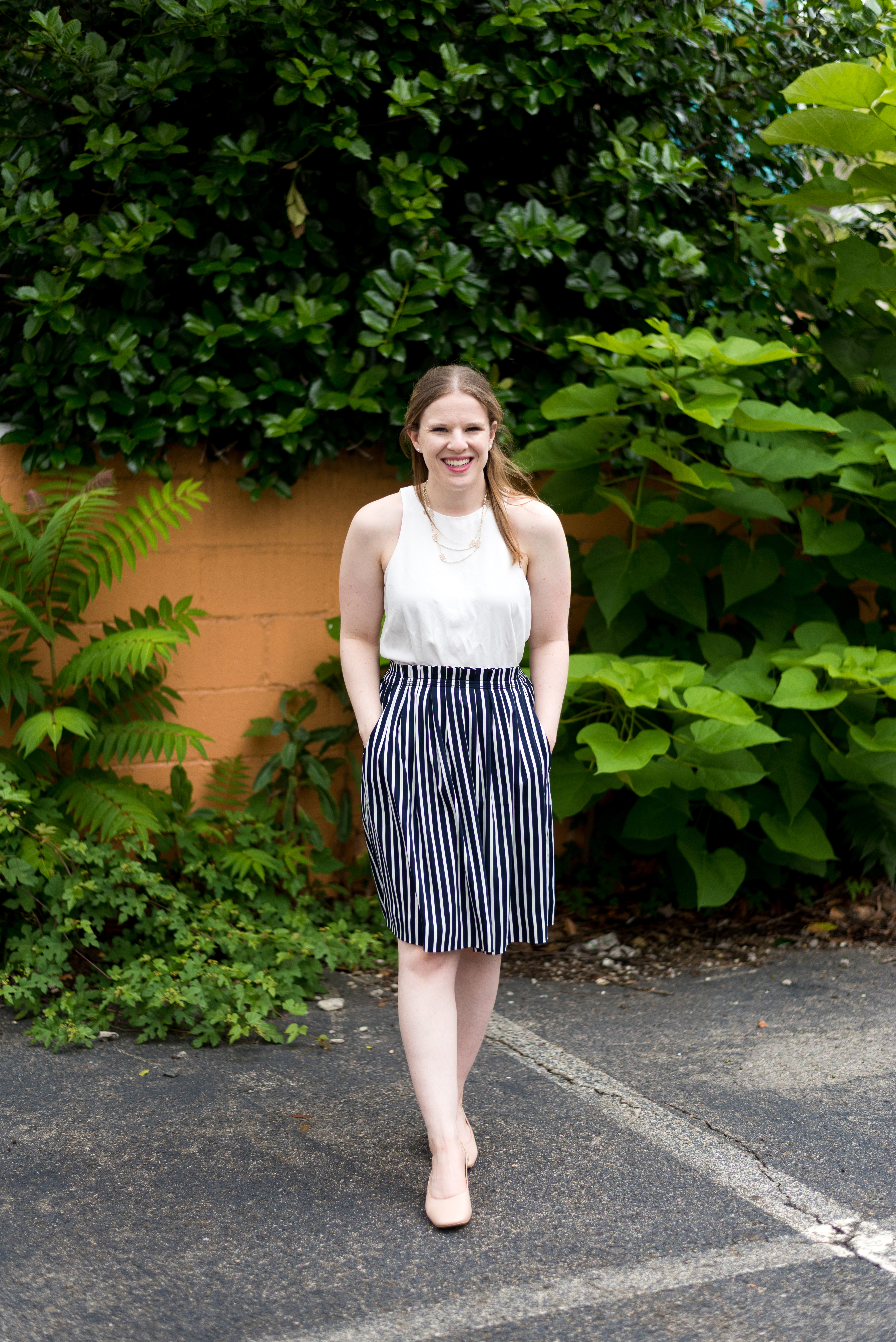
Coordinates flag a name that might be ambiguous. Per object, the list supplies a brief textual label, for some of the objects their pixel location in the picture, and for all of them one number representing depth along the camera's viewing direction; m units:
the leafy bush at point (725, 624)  3.81
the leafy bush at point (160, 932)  3.60
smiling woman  2.72
